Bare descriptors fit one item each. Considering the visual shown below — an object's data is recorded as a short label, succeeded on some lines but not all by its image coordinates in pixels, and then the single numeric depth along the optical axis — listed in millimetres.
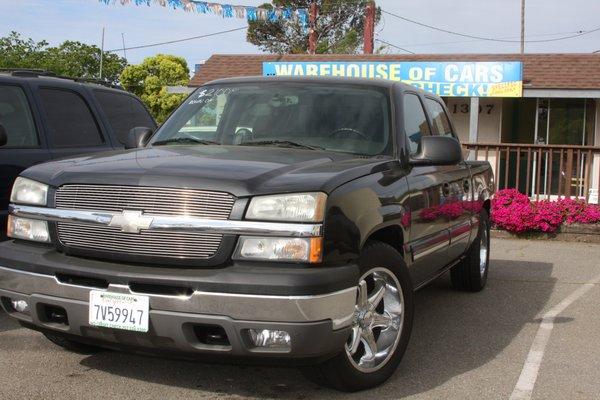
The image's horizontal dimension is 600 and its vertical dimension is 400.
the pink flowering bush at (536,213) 10812
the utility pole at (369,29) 26312
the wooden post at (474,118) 15750
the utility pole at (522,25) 52719
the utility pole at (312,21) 33969
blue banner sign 16062
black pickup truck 3393
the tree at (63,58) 44875
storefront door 17719
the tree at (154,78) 32906
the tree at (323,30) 42312
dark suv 5547
